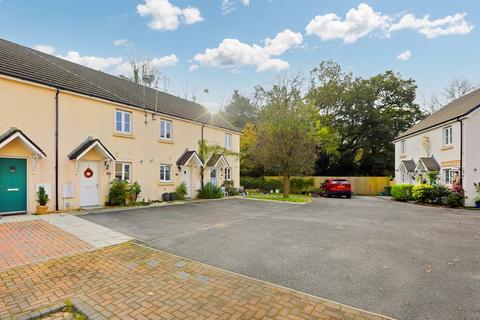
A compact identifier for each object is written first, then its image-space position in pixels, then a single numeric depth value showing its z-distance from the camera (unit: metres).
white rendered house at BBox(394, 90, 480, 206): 16.28
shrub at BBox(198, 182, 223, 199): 19.52
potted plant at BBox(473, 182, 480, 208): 15.64
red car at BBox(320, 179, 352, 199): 23.84
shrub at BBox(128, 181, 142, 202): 14.60
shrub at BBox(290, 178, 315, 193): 28.02
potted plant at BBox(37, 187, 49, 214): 10.97
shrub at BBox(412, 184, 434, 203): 17.70
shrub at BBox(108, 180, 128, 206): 13.81
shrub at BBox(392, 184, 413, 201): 20.36
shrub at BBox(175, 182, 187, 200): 17.77
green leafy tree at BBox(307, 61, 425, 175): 33.97
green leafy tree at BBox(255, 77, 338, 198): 19.52
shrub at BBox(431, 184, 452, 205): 16.83
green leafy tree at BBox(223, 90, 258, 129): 43.78
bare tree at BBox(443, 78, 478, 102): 35.76
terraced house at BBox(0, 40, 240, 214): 10.73
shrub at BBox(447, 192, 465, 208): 15.85
